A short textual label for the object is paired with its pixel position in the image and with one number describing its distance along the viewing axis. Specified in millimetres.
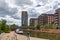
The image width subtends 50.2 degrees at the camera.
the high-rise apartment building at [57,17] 49005
